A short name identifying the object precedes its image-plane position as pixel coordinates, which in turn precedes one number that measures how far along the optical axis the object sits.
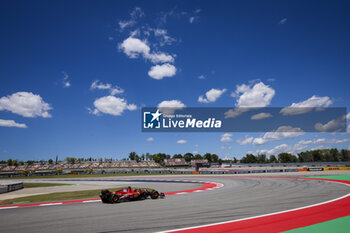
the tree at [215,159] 195.90
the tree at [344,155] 132.90
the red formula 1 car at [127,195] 13.00
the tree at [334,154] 135.79
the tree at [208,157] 192.12
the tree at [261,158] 163.88
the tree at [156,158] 178.89
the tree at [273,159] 165.95
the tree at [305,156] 133.25
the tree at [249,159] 161.02
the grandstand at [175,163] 131.75
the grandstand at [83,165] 119.91
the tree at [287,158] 146.15
